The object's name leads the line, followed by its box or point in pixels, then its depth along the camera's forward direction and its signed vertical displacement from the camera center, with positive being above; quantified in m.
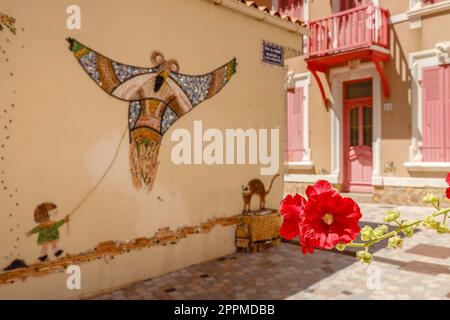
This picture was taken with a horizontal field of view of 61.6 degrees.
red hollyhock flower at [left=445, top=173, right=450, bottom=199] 0.83 -0.07
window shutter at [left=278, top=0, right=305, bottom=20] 11.93 +4.94
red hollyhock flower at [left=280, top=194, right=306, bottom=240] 0.86 -0.13
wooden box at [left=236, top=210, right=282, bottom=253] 5.72 -1.10
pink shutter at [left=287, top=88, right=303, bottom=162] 12.00 +1.11
